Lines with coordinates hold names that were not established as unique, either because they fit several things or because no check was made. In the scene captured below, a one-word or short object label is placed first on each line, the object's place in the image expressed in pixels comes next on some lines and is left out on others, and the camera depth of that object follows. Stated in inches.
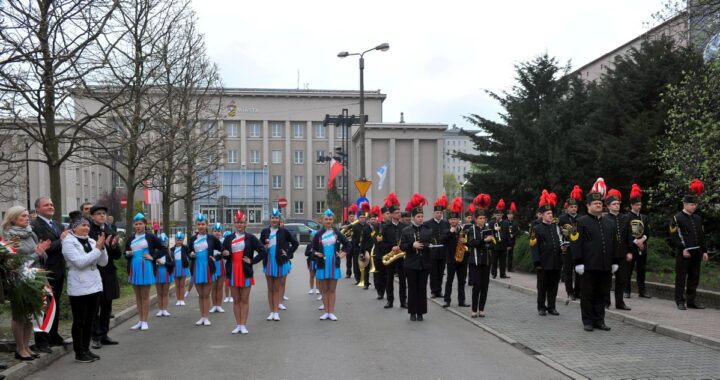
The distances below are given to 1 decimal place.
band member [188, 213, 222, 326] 433.1
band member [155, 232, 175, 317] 423.5
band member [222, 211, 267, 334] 394.0
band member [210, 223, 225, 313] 467.2
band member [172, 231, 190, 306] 506.5
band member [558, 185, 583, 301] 468.8
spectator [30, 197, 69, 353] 321.1
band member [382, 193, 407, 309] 502.3
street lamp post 952.3
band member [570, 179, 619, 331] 382.9
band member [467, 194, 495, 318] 437.7
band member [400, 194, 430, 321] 435.2
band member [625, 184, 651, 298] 454.5
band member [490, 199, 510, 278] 681.8
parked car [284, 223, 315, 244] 1702.8
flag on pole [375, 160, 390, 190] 1253.6
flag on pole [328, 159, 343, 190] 1495.7
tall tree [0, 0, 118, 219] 383.6
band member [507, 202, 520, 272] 716.7
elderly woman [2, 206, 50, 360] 293.1
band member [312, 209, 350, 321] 441.7
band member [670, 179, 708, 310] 439.8
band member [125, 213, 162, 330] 402.3
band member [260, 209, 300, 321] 437.4
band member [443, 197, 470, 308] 473.9
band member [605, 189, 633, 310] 413.7
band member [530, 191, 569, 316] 442.0
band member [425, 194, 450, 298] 462.9
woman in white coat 299.4
